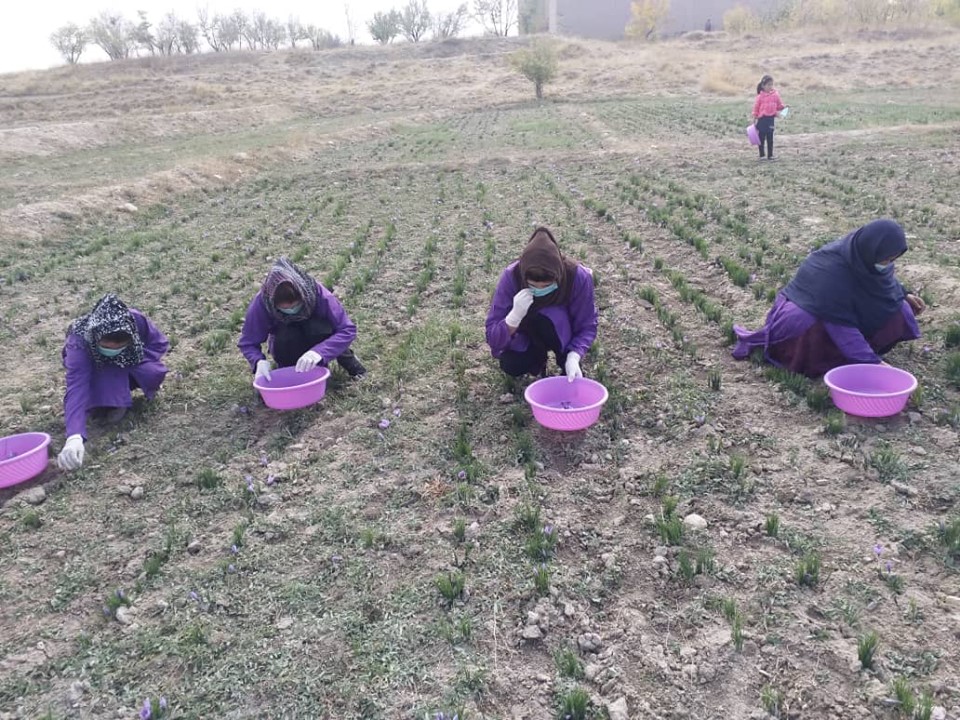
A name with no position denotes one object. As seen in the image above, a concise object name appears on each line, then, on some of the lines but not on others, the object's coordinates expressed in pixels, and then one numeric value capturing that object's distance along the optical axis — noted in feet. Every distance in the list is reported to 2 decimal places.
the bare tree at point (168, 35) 232.12
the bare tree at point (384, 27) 249.96
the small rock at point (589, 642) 9.34
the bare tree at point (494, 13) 287.07
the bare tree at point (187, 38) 236.63
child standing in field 42.29
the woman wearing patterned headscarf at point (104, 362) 15.04
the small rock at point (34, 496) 13.43
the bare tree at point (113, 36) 220.43
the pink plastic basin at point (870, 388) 13.35
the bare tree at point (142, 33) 224.94
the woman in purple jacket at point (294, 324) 15.42
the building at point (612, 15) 216.95
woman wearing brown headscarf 14.40
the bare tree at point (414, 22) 257.14
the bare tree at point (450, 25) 265.34
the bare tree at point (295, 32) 264.31
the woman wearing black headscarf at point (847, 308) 14.92
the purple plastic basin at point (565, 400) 13.41
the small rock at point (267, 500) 13.00
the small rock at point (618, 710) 8.28
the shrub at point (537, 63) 114.83
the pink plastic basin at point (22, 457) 13.39
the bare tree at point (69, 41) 221.46
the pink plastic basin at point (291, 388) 15.19
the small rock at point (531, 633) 9.54
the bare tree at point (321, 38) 255.09
